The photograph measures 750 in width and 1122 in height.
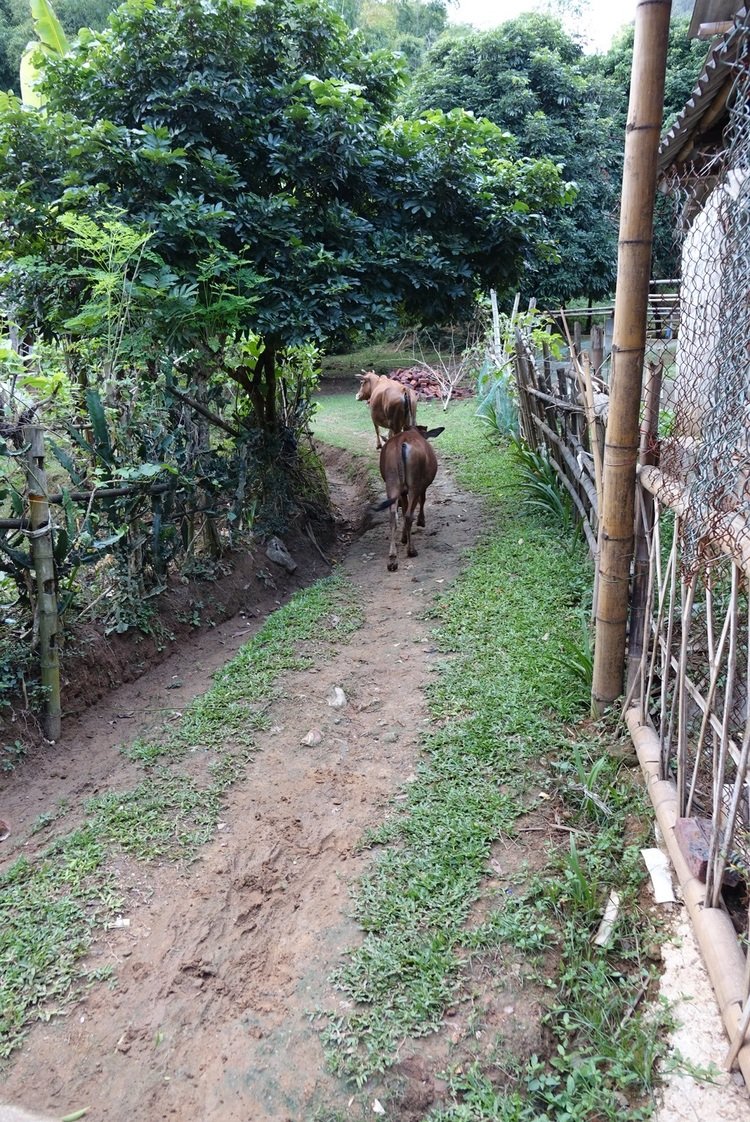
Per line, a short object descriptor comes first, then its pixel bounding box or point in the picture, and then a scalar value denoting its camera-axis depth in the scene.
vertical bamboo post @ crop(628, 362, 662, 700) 3.31
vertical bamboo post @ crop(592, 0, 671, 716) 2.94
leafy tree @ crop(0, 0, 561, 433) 5.42
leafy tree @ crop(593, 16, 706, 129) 16.77
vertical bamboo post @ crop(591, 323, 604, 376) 5.33
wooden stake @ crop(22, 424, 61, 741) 4.02
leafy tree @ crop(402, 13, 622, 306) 16.59
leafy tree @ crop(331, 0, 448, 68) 25.67
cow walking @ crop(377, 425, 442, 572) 6.79
